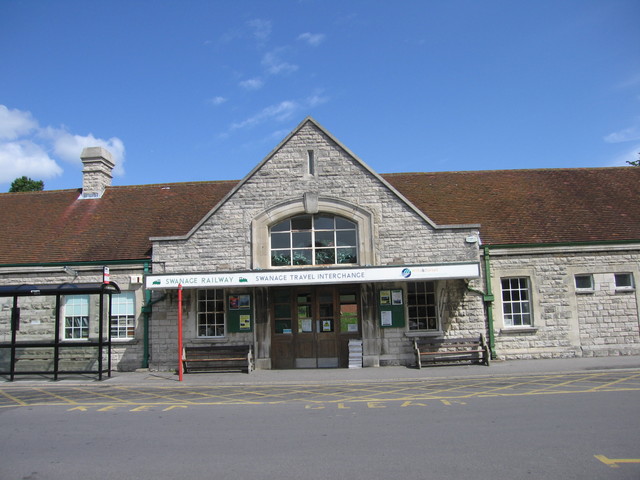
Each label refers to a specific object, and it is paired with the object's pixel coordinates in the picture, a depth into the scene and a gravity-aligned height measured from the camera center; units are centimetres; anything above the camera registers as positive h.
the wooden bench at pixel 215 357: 1469 -117
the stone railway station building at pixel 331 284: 1518 +80
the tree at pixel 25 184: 3931 +1047
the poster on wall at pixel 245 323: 1522 -23
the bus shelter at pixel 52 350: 1595 -85
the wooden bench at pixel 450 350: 1439 -120
